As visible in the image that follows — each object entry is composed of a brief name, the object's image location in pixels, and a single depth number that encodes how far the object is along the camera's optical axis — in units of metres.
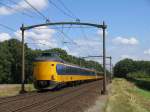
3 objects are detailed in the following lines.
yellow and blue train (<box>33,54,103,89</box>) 22.29
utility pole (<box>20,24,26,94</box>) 21.58
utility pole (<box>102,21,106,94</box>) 22.67
